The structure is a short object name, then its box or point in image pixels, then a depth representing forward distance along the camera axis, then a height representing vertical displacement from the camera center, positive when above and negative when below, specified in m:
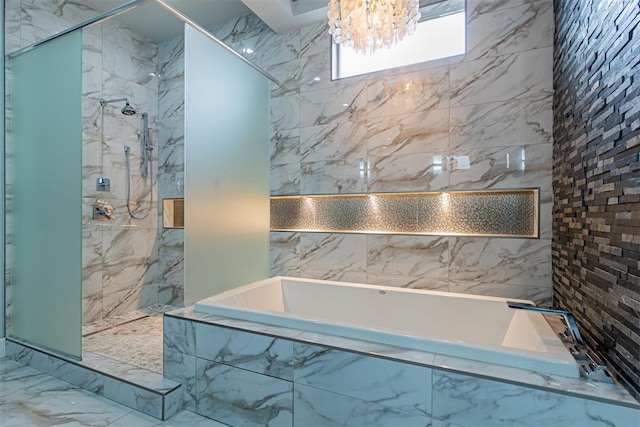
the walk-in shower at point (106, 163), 2.06 +0.42
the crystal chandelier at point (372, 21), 1.54 +0.94
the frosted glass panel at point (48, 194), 2.05 +0.14
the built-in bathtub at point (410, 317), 1.24 -0.55
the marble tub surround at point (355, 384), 1.07 -0.66
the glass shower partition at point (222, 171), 1.98 +0.30
